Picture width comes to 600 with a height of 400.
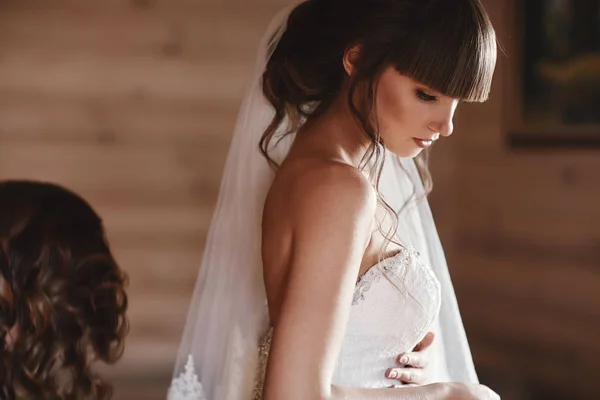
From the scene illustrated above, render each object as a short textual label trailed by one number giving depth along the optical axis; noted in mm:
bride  1848
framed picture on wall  3959
